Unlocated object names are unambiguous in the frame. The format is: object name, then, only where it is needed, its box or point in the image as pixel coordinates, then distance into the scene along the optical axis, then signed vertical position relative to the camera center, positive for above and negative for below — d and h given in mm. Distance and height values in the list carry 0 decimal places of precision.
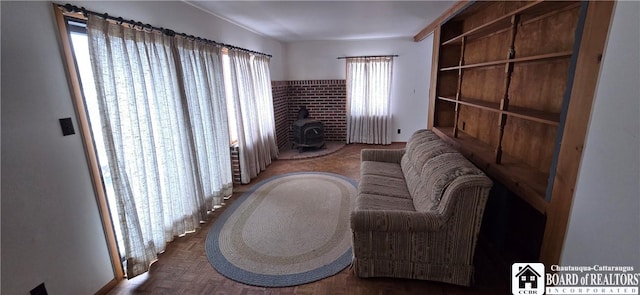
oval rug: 2082 -1342
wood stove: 5235 -854
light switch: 1594 -182
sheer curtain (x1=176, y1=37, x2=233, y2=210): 2656 -243
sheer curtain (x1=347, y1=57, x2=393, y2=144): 5555 -240
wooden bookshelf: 1266 -13
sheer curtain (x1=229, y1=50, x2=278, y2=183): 3657 -274
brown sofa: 1717 -924
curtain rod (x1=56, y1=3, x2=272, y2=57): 1584 +510
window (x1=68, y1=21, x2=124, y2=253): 1737 +24
